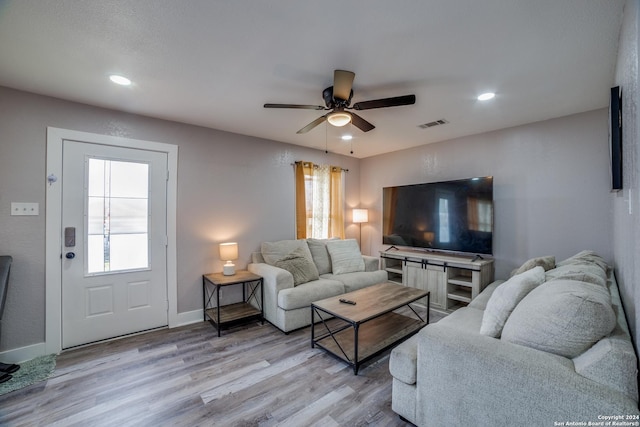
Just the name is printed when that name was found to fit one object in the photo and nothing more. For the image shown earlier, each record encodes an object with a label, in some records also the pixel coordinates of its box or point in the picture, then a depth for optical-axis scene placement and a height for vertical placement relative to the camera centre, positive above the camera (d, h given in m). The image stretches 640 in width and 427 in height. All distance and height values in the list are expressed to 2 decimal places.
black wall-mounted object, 1.53 +0.47
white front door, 2.69 -0.26
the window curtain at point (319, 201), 4.37 +0.28
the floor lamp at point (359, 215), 4.98 +0.02
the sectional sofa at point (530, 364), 1.05 -0.68
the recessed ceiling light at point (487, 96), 2.56 +1.16
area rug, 2.09 -1.30
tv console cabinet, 3.44 -0.84
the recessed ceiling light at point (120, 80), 2.21 +1.17
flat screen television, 3.52 +0.00
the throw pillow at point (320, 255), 4.02 -0.58
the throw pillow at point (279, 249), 3.75 -0.47
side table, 3.12 -1.11
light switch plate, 2.43 +0.09
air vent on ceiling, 3.28 +1.16
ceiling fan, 1.97 +0.93
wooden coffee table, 2.34 -1.18
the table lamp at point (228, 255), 3.39 -0.48
